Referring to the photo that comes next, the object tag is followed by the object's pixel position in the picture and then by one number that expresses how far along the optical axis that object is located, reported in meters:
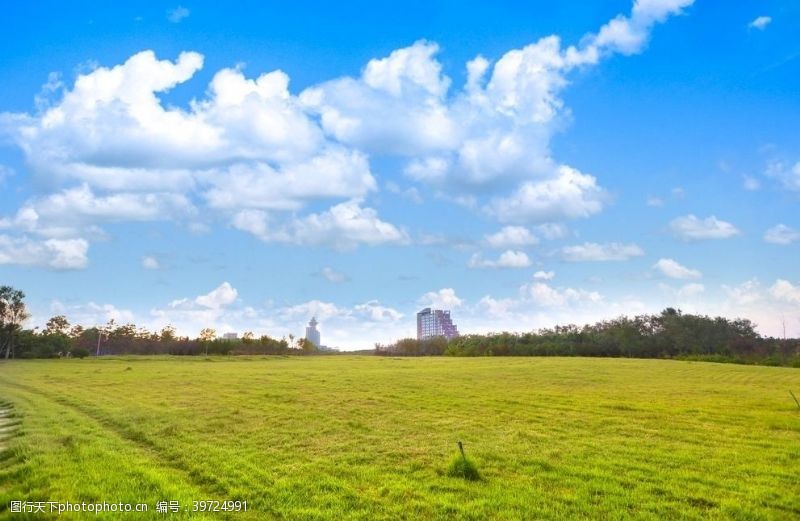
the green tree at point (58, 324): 163.43
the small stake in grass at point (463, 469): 12.60
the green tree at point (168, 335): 187.60
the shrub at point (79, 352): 122.62
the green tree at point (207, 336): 149.61
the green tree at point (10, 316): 116.81
